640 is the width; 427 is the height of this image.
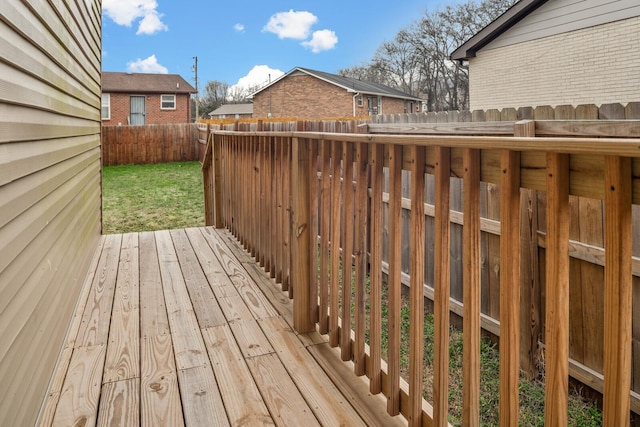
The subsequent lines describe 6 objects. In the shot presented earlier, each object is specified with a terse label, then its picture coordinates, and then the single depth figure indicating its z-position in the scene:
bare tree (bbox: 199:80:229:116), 46.03
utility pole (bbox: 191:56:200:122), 35.12
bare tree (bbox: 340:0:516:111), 28.69
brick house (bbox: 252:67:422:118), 28.22
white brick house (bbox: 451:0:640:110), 8.68
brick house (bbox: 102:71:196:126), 24.31
